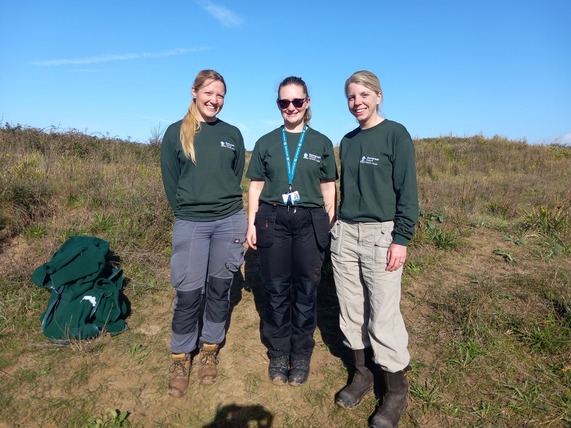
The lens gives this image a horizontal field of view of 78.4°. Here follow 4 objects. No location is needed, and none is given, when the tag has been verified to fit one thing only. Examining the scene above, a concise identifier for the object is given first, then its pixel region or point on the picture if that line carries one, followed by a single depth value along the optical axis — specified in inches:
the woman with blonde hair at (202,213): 97.7
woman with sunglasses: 94.6
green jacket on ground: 118.3
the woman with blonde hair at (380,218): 85.0
